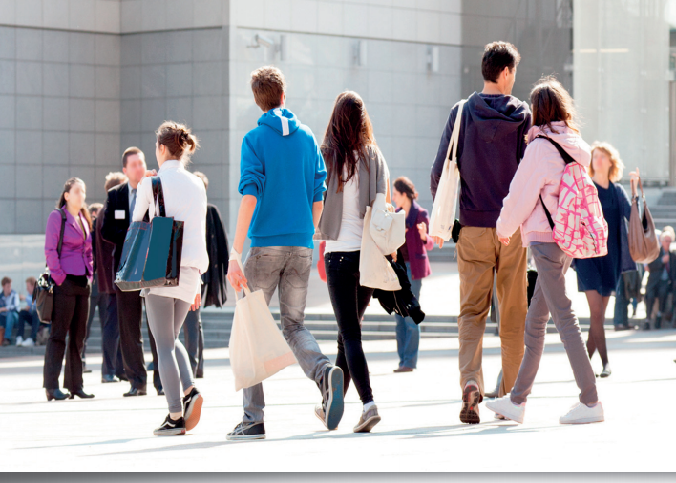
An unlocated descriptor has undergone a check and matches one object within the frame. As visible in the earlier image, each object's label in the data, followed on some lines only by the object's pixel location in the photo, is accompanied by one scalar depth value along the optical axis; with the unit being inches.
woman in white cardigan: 462.3
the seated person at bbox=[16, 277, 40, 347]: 1280.8
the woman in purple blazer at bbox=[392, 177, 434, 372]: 837.8
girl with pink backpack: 420.5
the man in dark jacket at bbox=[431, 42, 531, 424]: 451.5
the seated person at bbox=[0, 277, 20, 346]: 1291.8
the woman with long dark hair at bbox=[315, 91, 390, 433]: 453.4
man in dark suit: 674.2
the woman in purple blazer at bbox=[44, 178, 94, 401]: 676.1
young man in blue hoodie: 428.1
